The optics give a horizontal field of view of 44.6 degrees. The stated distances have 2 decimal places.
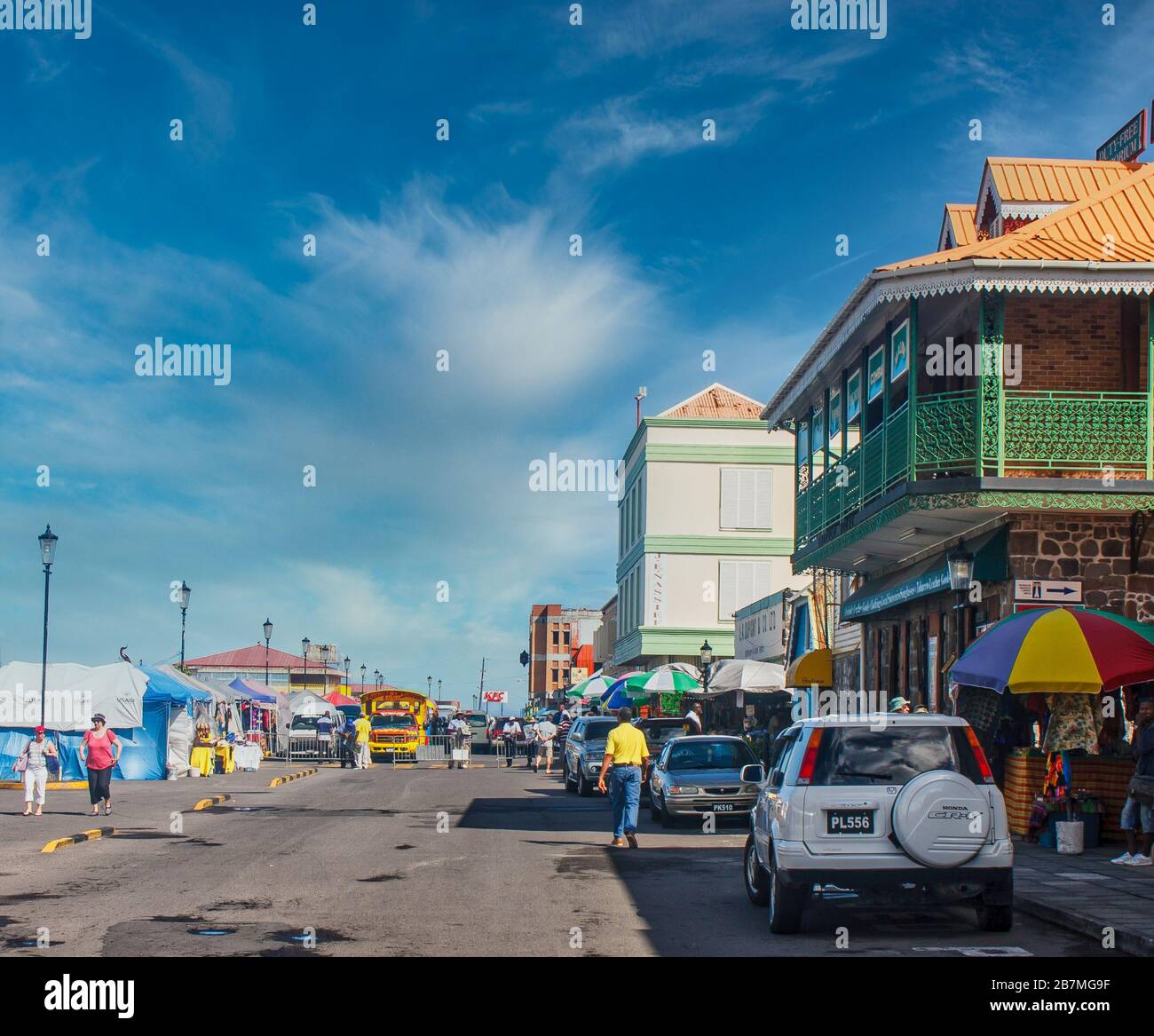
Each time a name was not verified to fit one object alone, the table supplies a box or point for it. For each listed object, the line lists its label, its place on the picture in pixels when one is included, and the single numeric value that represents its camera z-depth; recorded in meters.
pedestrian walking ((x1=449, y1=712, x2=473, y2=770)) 46.25
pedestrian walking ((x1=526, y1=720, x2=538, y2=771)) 49.04
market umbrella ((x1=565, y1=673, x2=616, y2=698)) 48.34
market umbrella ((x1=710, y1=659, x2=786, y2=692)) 32.97
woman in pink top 23.19
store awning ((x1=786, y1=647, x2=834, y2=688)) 28.23
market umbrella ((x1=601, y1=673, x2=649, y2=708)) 39.81
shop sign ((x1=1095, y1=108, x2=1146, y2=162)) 25.95
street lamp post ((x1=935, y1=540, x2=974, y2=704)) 19.36
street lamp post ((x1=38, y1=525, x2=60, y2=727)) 31.69
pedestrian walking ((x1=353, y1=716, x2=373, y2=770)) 45.31
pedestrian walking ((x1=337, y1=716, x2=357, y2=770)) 46.59
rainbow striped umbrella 15.83
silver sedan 21.30
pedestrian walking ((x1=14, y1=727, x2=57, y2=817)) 24.36
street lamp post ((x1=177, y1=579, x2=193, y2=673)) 42.09
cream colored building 56.66
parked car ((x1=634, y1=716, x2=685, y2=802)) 30.48
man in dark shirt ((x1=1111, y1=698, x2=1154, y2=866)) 14.48
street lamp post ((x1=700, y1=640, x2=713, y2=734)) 36.23
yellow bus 50.50
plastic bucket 15.98
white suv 10.23
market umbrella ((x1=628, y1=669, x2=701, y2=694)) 35.97
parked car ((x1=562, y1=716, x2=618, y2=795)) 29.61
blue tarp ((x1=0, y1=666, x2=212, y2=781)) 36.06
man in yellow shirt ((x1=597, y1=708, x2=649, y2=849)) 18.34
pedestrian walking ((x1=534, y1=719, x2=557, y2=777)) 45.75
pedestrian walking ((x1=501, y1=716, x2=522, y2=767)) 57.24
